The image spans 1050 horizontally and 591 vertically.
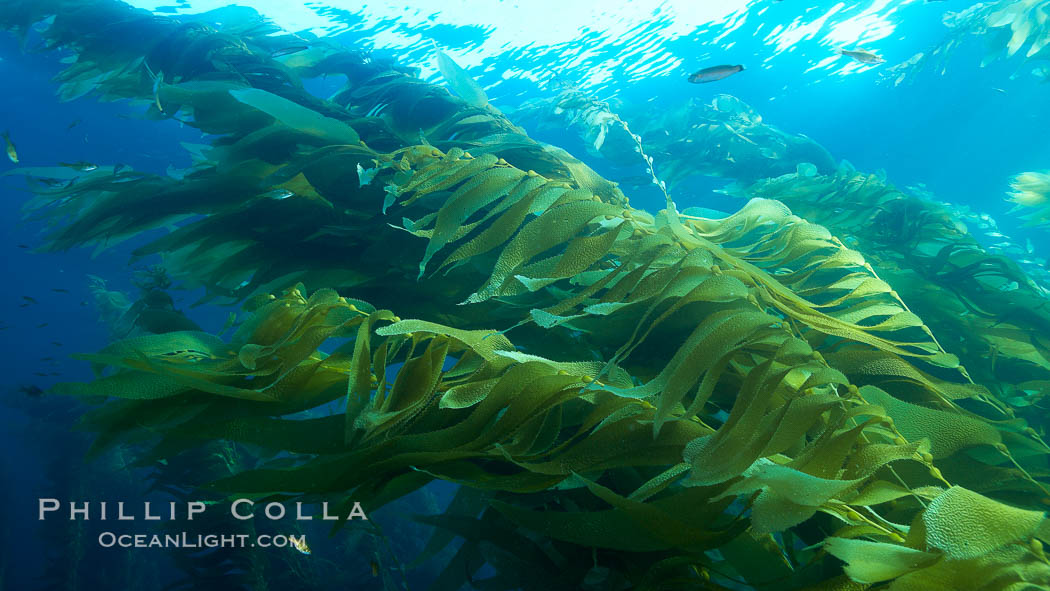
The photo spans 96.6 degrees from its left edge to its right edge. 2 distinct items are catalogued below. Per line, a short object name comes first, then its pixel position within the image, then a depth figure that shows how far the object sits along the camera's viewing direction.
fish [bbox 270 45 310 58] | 3.23
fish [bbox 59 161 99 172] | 2.16
